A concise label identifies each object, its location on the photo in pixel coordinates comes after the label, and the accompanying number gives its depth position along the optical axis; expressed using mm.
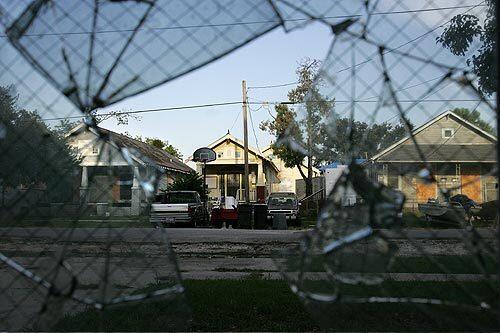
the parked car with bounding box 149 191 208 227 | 19703
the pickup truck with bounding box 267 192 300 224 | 21344
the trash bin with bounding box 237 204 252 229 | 19719
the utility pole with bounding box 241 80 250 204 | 25308
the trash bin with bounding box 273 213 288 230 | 19641
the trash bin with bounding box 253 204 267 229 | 19656
